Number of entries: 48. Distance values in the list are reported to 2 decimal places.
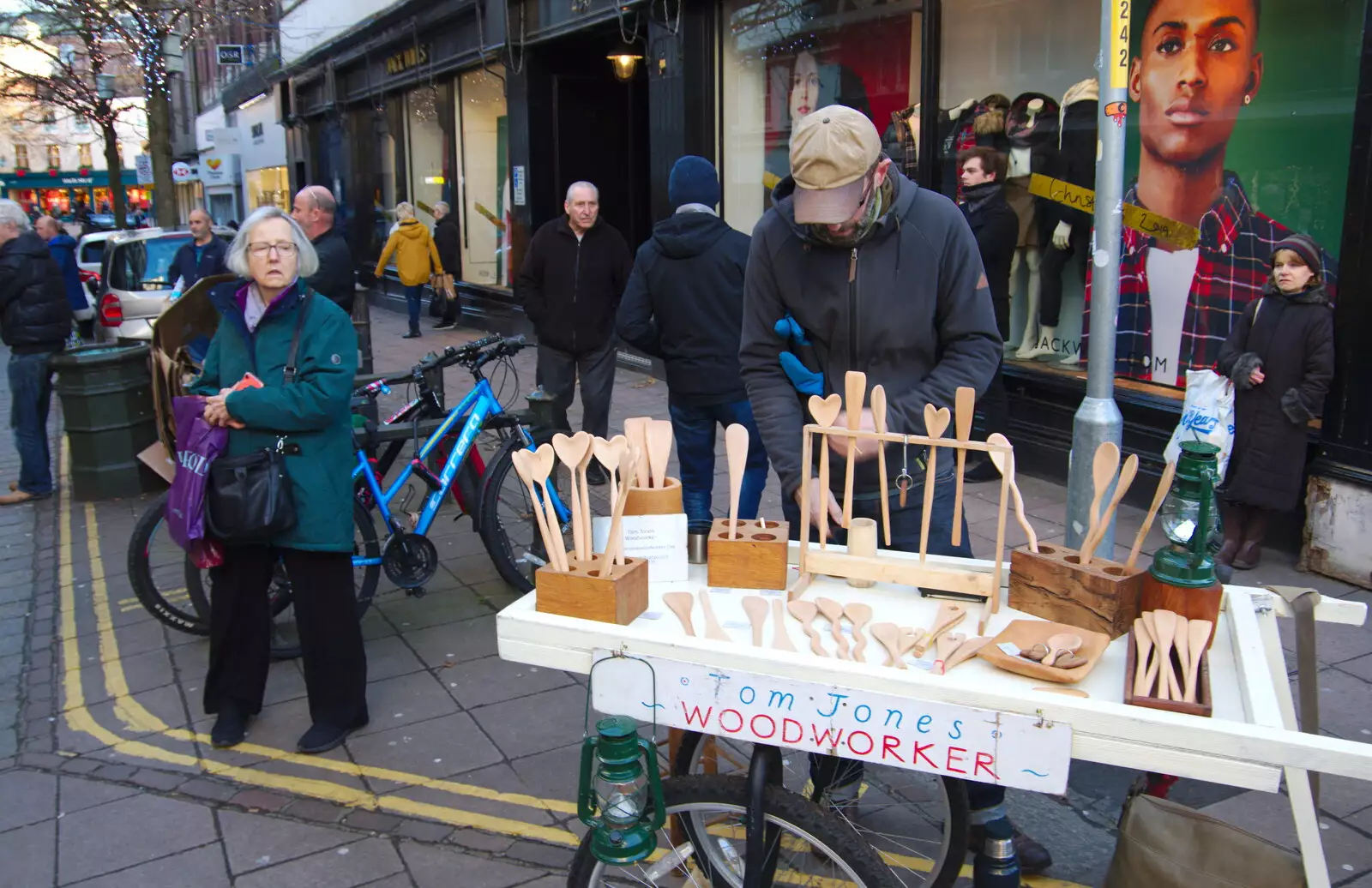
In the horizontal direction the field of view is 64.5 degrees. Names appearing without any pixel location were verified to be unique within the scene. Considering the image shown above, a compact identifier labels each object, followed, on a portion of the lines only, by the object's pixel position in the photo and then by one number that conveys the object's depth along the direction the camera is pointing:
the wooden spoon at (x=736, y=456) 2.46
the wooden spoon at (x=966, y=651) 2.06
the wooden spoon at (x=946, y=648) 2.04
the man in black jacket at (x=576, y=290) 6.82
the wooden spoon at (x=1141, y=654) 1.89
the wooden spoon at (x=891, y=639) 2.07
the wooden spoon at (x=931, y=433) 2.35
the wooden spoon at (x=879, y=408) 2.41
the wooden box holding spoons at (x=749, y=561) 2.47
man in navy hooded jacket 5.25
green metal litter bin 7.44
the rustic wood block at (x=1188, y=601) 2.10
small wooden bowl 1.98
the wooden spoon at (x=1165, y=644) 1.88
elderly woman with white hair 3.65
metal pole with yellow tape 3.62
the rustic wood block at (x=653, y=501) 2.53
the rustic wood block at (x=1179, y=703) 1.82
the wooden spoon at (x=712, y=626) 2.21
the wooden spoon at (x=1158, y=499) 2.17
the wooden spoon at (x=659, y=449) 2.58
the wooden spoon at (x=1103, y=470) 2.17
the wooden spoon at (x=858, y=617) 2.17
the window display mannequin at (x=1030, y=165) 7.30
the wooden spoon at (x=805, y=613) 2.27
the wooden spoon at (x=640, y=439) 2.58
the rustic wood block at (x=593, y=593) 2.23
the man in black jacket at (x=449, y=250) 15.95
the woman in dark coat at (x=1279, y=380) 5.11
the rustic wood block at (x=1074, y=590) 2.18
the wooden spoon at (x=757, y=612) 2.21
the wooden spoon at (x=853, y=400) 2.42
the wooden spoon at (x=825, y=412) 2.43
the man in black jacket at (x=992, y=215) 7.54
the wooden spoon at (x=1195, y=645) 1.87
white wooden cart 1.73
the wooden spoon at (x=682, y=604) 2.27
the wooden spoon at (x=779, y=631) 2.15
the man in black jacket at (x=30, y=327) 7.47
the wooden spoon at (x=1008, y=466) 2.29
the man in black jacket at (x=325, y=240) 6.39
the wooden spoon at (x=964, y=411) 2.34
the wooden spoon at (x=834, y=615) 2.19
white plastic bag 5.32
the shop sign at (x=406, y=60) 15.80
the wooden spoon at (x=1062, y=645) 2.07
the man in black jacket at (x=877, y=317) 2.79
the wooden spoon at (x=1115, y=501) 2.16
